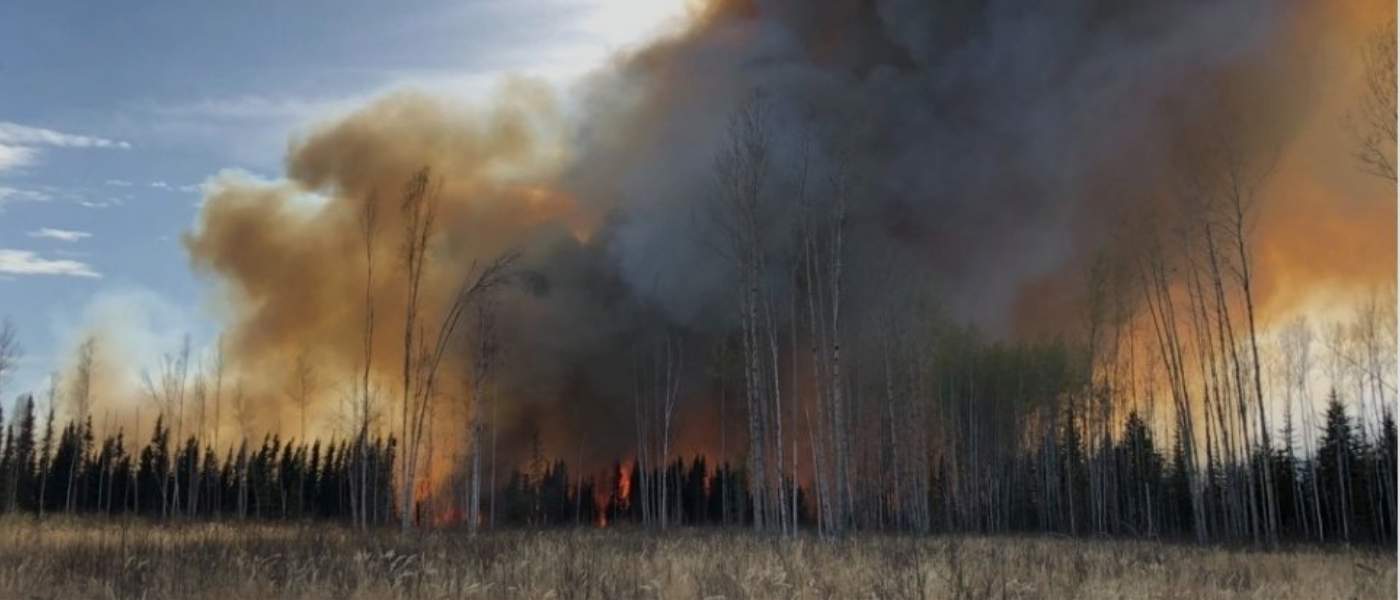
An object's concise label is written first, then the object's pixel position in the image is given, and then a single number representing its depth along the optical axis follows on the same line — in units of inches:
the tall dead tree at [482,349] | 1141.7
